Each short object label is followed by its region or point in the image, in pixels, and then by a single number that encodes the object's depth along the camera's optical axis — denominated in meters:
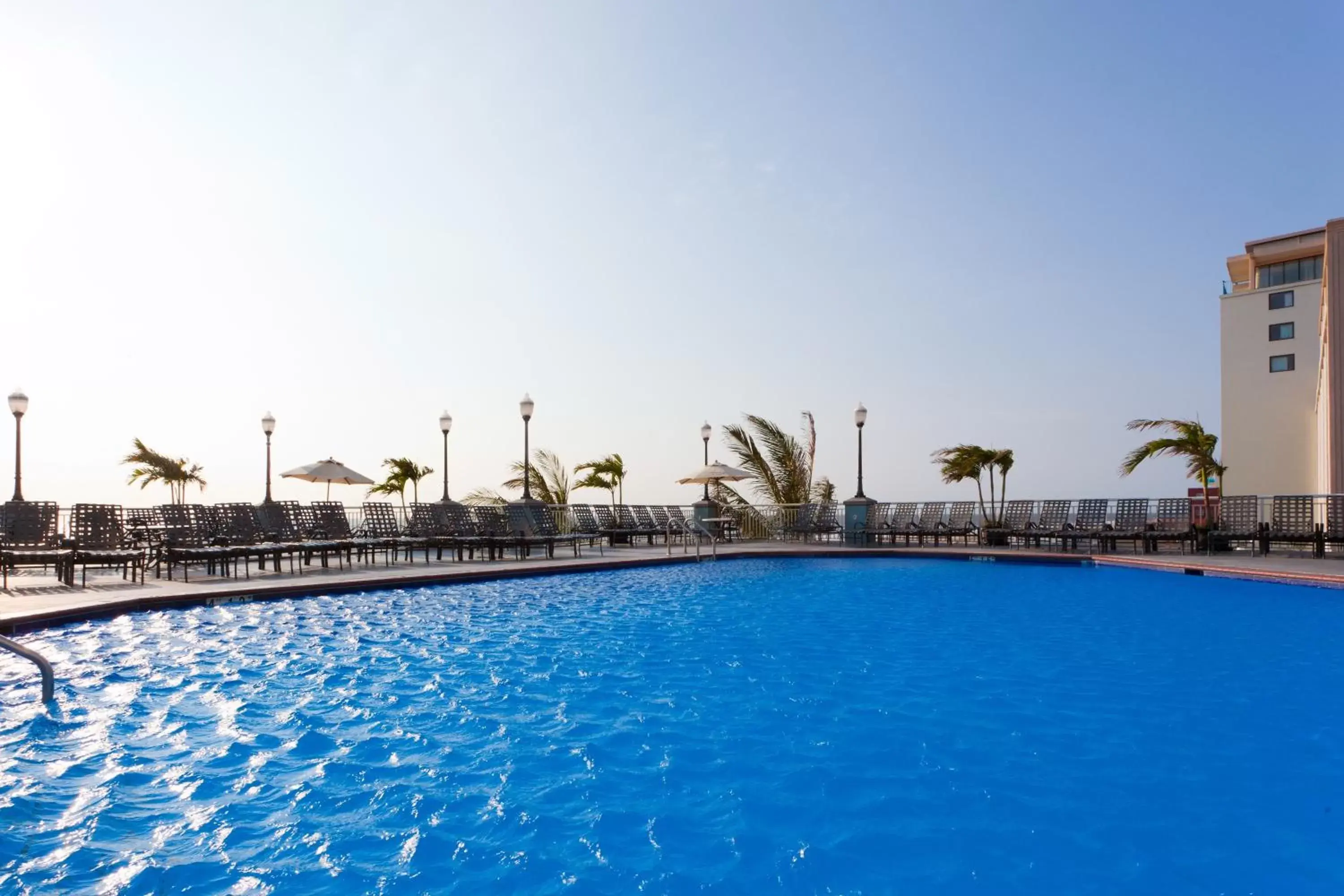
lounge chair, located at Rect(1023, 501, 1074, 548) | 14.78
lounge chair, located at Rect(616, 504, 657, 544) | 17.19
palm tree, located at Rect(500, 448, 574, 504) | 20.84
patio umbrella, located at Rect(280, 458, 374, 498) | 14.14
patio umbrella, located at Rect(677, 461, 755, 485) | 16.64
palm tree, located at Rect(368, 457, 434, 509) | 23.59
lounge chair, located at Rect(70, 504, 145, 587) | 9.46
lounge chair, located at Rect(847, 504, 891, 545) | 16.83
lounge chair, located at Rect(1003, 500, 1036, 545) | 15.30
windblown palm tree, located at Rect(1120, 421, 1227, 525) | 15.78
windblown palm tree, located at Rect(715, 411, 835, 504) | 19.94
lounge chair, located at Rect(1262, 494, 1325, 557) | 12.63
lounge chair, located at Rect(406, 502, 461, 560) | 12.97
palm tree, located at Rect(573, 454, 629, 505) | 20.91
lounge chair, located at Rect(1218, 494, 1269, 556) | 13.38
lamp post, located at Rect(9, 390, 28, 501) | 12.10
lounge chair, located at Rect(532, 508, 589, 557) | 13.66
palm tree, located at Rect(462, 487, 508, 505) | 21.73
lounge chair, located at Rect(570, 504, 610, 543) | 16.34
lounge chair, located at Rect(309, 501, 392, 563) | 12.16
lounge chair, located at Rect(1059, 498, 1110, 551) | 14.36
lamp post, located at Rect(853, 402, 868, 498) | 16.45
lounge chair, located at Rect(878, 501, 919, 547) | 16.52
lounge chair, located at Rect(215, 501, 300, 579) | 10.52
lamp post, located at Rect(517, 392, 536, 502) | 15.35
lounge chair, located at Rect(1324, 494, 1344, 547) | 12.45
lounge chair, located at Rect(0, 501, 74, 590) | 9.18
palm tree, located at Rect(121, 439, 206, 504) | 21.67
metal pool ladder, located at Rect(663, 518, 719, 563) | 14.13
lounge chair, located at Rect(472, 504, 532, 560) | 13.17
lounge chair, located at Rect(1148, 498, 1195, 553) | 14.30
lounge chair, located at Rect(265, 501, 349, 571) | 11.38
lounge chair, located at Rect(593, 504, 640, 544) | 16.94
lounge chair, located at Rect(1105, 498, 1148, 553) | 14.15
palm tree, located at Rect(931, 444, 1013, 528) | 18.03
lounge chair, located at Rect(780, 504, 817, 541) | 17.83
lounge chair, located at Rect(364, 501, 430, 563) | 13.29
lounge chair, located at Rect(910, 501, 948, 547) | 16.27
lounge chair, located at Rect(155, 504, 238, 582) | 9.79
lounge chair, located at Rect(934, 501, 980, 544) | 15.91
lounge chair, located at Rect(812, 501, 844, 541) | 17.33
